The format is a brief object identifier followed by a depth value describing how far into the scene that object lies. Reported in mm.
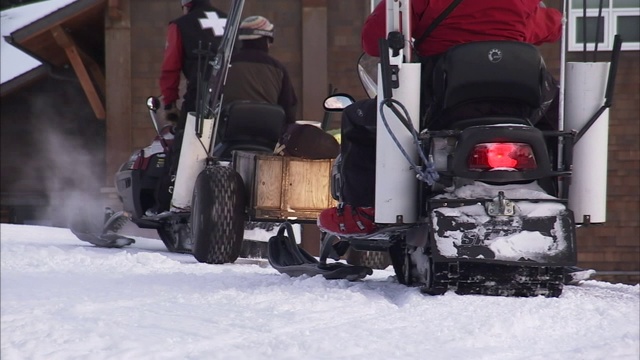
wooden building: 28984
